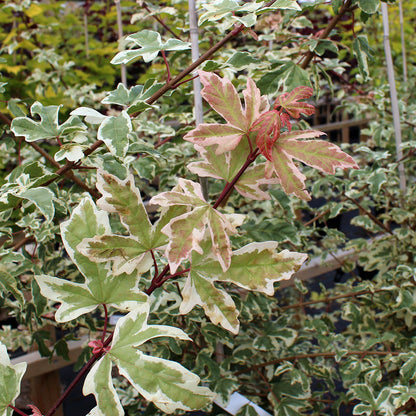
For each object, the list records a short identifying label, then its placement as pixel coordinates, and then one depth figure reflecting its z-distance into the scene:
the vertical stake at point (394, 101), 1.33
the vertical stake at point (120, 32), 1.28
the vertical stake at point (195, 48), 0.79
